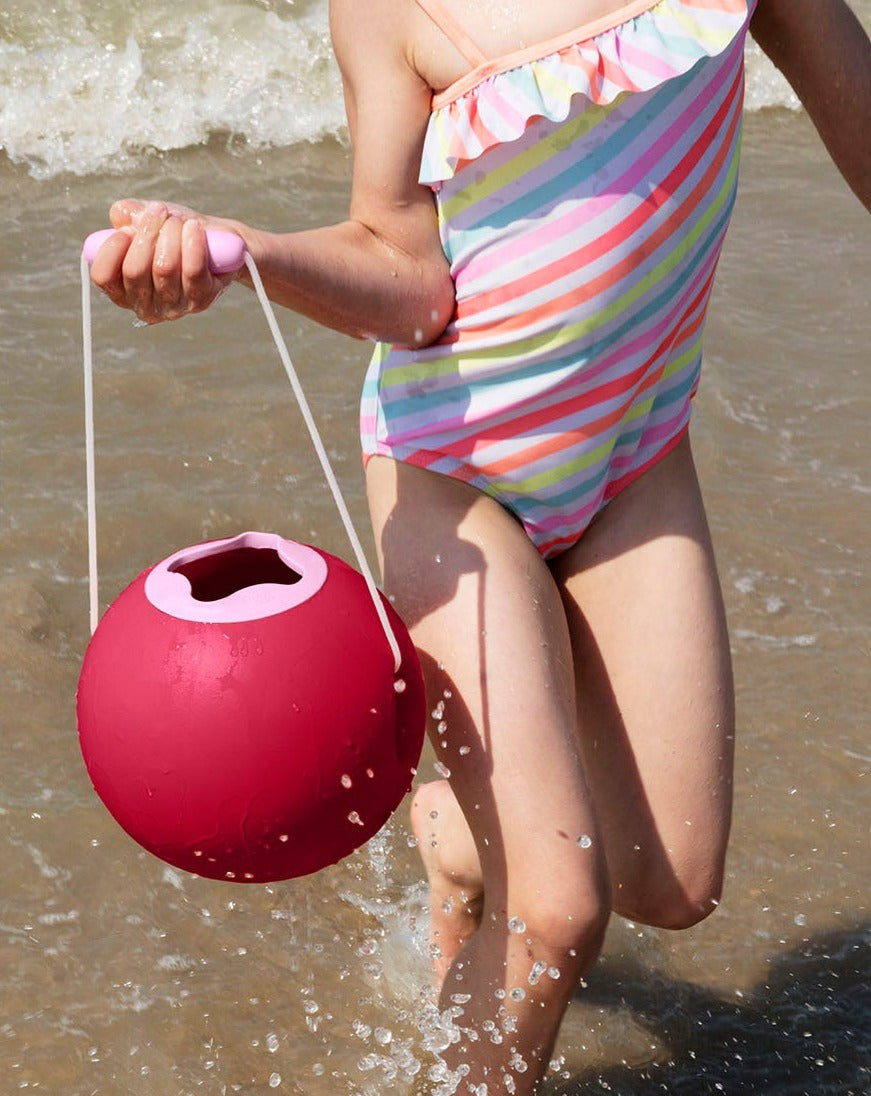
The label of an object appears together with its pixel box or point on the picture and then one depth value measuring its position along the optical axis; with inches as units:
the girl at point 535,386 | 100.3
